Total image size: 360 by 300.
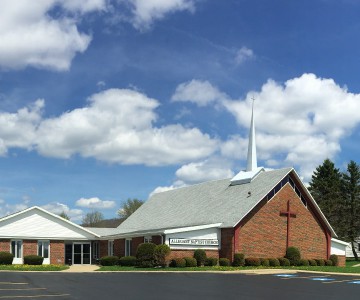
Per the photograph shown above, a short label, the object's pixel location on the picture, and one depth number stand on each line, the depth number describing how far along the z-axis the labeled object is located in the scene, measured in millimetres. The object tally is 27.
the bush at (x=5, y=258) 40719
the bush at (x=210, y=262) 38656
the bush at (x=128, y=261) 39562
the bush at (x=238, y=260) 38775
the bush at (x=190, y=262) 37281
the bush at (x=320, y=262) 42788
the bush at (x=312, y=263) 42119
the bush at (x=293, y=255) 41250
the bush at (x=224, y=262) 38656
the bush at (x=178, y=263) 36812
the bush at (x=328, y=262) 43612
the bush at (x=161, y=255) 37031
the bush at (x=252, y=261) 38966
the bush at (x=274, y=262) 39656
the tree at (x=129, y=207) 84669
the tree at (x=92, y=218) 97906
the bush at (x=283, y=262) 40344
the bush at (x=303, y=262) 41500
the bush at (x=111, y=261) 42031
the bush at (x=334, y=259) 44625
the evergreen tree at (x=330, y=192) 65938
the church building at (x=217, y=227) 39938
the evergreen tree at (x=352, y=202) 65750
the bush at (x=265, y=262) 39281
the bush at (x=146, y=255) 37250
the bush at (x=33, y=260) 41531
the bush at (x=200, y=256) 38375
